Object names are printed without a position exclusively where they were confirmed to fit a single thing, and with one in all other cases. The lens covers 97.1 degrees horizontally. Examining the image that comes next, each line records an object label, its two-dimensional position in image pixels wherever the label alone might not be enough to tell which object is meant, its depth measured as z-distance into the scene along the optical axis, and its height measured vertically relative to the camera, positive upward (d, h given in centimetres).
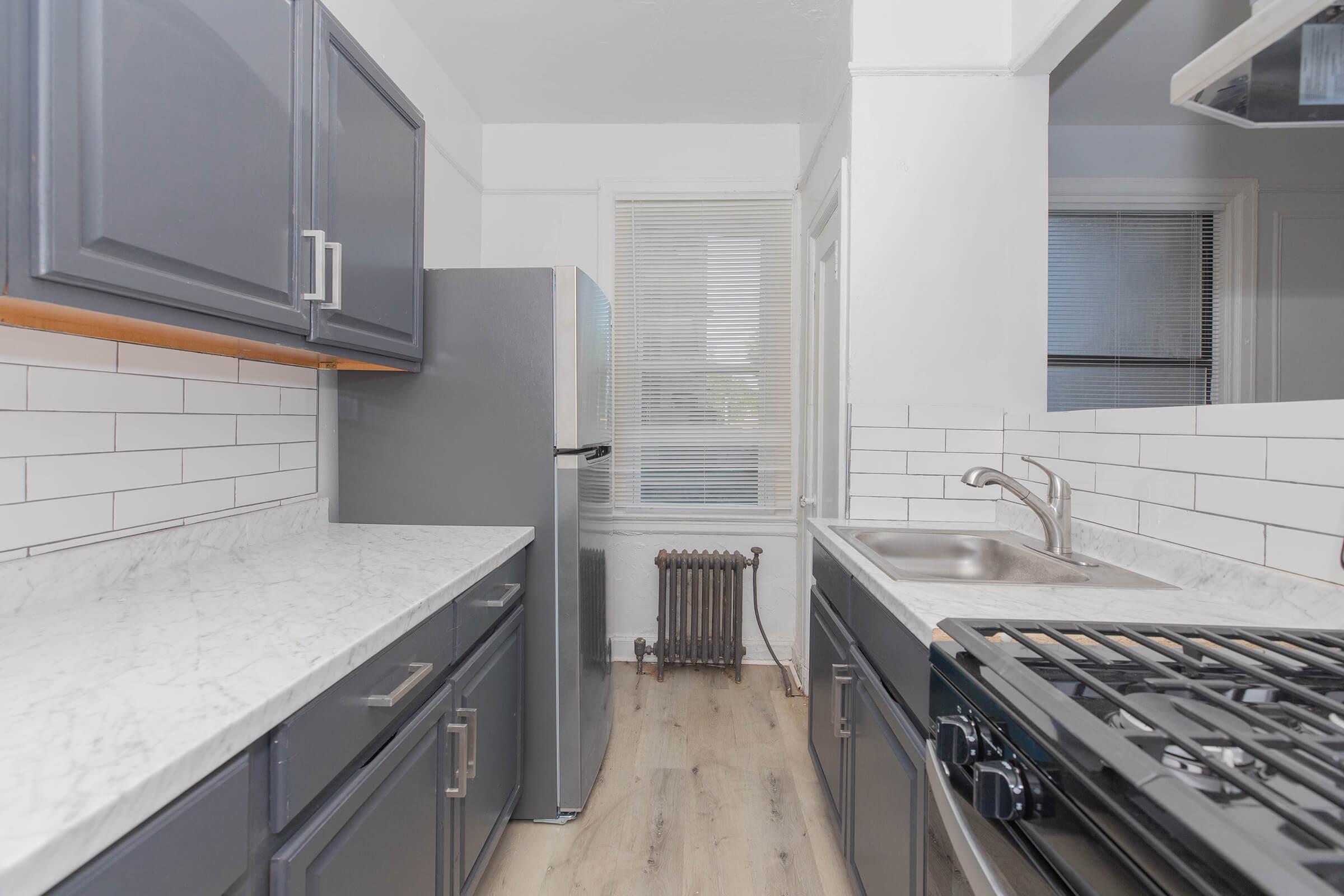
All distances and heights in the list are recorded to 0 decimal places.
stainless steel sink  156 -32
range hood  81 +57
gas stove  38 -25
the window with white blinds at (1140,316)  268 +59
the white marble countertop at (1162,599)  98 -29
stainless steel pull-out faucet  150 -15
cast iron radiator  295 -82
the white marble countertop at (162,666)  51 -30
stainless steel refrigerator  184 -2
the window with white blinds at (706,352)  311 +48
